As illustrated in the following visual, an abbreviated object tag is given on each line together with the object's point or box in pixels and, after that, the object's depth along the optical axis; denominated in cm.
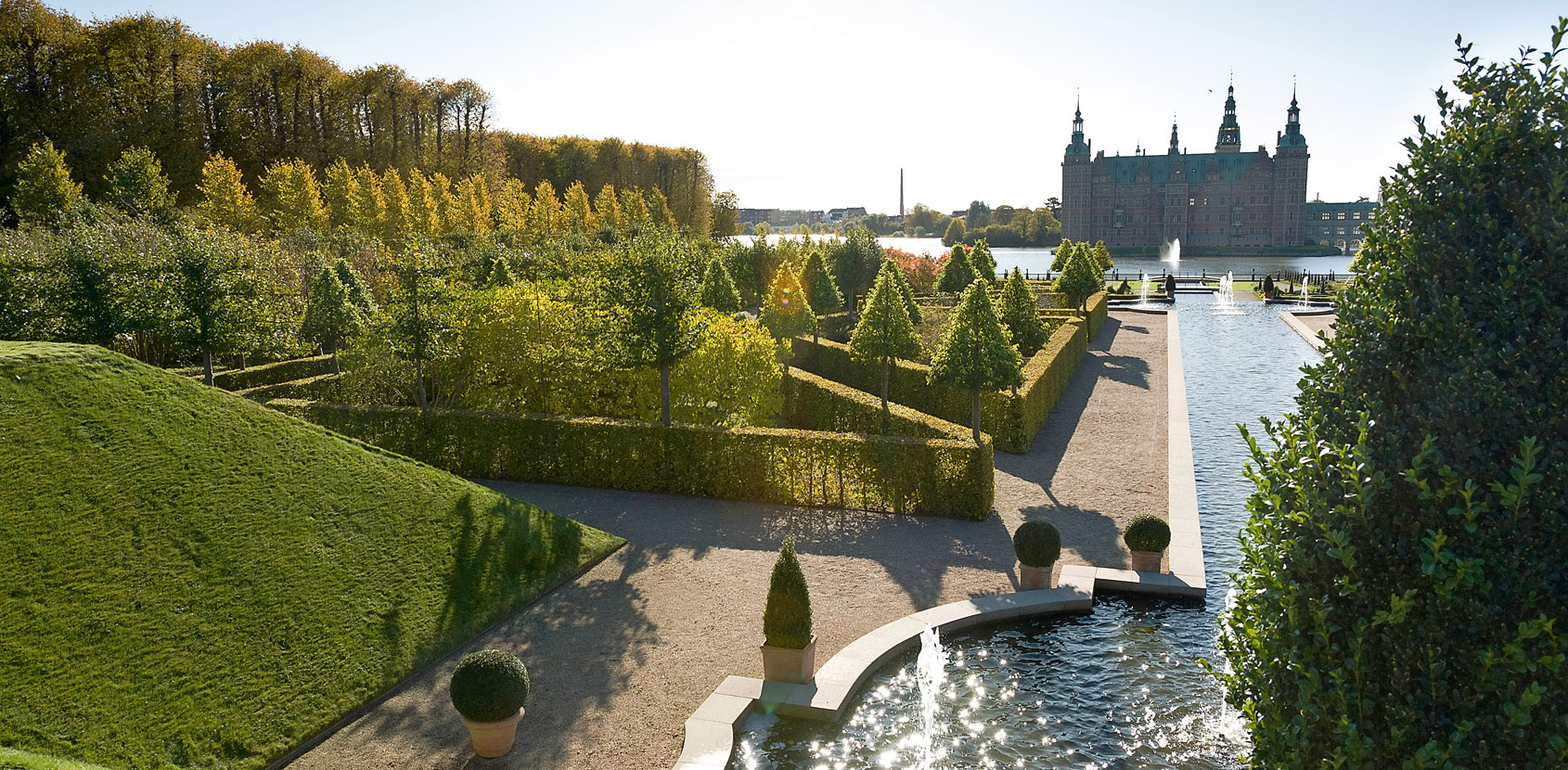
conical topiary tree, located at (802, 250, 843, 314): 3872
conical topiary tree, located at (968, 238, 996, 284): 4678
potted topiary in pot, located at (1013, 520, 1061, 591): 1229
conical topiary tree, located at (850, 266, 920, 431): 2261
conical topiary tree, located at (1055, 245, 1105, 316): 3953
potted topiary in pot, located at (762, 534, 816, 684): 970
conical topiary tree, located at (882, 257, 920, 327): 3350
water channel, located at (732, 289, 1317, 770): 873
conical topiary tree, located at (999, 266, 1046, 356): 2841
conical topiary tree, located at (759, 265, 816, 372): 2962
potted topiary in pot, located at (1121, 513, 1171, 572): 1264
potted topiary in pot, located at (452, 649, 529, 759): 831
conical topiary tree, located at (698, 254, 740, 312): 3434
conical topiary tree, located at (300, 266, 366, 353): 2847
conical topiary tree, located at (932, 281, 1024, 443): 1856
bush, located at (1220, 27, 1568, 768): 405
